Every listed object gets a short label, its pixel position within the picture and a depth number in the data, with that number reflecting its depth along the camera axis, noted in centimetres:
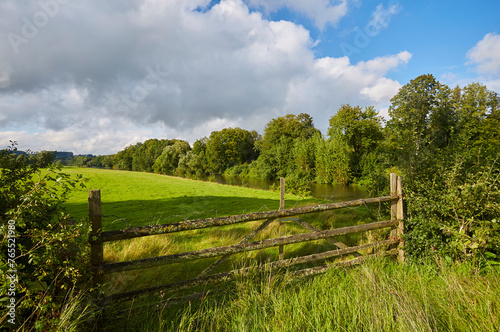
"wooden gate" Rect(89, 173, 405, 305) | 295
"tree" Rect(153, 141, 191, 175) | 6312
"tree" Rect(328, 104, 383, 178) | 3469
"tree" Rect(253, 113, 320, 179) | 4651
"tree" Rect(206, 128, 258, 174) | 6319
